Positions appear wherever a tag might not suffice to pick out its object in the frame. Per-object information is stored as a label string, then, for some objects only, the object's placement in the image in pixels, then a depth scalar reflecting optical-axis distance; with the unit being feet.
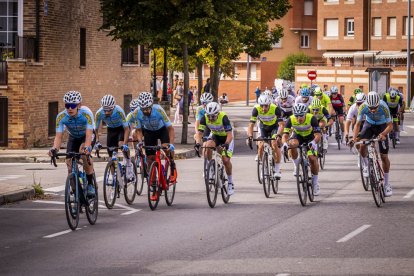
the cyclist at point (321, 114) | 94.48
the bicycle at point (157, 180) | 62.44
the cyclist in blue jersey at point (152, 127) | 64.28
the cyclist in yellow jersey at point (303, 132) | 66.85
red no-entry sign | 214.53
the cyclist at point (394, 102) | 118.62
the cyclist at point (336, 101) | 120.37
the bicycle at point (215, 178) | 63.62
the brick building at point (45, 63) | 116.98
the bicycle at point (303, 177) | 64.20
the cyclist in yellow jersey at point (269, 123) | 74.69
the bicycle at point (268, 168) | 70.49
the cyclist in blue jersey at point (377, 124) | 65.36
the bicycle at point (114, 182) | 63.18
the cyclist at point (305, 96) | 93.97
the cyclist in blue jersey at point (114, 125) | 65.87
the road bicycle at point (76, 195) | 53.57
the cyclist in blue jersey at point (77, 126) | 56.29
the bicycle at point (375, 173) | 63.82
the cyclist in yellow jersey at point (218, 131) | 65.57
